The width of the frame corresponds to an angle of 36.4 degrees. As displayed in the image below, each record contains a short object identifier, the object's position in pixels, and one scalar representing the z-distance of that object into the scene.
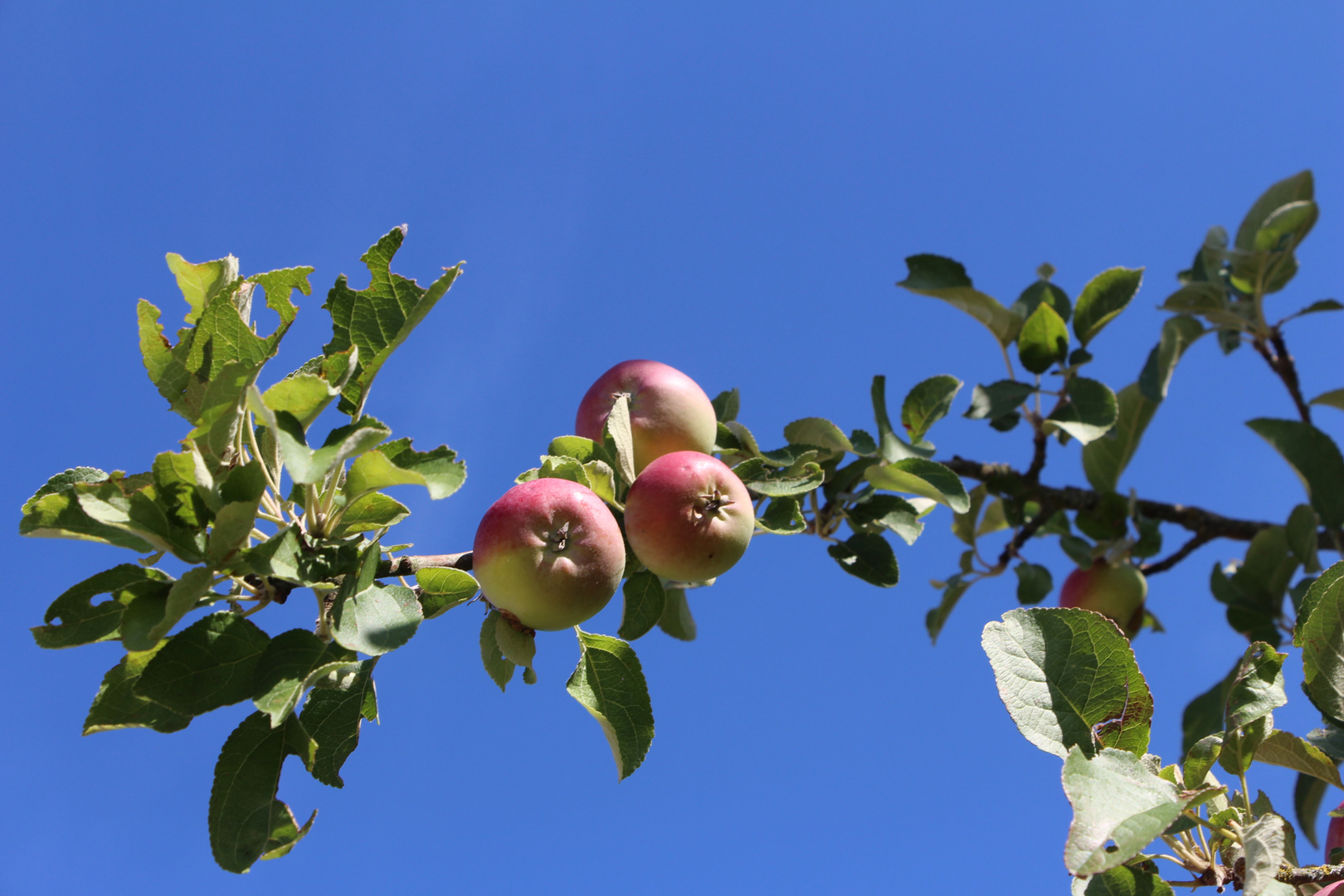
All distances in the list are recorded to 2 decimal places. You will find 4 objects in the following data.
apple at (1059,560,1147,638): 1.23
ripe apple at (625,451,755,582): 0.83
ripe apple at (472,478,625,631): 0.79
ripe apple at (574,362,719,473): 0.89
